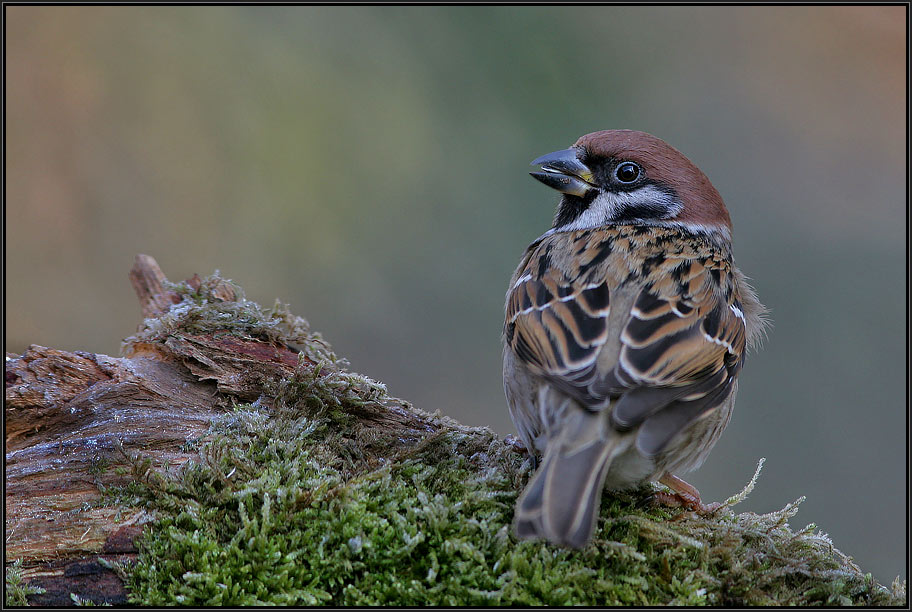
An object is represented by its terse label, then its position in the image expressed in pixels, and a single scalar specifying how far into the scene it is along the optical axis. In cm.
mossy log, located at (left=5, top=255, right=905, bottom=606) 579
